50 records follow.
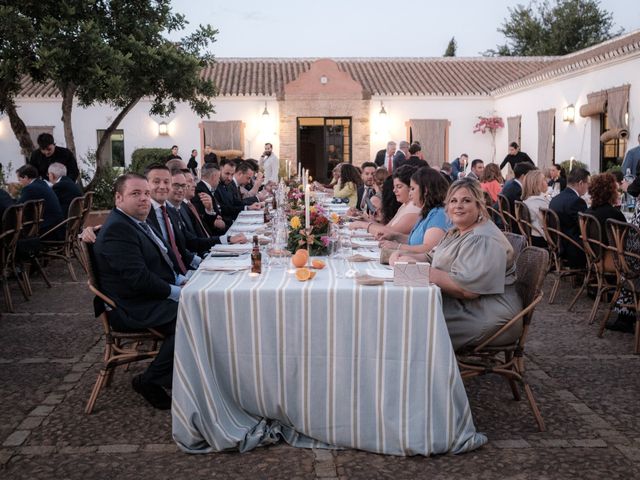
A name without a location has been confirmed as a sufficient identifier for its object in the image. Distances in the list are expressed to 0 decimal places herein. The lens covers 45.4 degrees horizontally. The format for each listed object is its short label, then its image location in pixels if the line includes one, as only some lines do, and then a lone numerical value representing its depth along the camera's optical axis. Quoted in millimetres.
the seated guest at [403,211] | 5441
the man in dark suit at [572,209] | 6621
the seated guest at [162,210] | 4773
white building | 22875
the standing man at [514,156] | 14618
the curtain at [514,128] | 21188
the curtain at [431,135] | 22953
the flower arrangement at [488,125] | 22844
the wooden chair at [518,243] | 4176
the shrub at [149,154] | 21297
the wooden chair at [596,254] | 5738
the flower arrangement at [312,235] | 4230
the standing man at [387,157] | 14142
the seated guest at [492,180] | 10188
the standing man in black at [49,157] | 9367
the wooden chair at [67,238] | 7688
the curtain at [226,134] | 22844
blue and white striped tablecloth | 3229
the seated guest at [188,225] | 5477
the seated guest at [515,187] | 8242
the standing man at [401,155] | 13529
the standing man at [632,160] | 9945
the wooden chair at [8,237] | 6223
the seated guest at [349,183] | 9711
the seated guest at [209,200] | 7330
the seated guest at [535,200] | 7453
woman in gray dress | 3500
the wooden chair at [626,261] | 5004
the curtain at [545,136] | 18406
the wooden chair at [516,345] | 3582
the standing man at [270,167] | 16375
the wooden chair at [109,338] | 3816
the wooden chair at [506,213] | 8489
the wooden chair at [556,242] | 6477
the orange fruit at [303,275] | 3443
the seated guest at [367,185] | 8922
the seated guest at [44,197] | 7715
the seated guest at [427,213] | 4594
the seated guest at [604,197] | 5941
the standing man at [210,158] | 17203
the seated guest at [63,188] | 8641
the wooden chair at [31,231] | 7077
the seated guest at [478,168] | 12664
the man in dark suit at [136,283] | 3771
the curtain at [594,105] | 15383
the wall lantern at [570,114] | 17156
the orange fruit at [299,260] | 3742
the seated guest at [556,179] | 12655
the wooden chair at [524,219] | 7449
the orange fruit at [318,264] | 3807
